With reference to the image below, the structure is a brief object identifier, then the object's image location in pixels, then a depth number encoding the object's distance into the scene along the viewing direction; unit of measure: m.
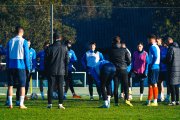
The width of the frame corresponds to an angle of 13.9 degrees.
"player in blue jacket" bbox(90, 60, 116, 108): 19.33
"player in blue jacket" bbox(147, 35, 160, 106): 20.84
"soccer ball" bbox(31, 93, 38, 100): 25.41
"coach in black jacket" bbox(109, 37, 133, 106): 20.23
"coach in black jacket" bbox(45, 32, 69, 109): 19.22
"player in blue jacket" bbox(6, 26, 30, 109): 18.86
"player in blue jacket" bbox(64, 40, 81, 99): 25.08
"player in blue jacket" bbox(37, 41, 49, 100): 24.48
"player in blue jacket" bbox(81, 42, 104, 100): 24.73
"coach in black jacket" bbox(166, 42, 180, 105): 21.31
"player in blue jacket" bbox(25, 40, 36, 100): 23.67
